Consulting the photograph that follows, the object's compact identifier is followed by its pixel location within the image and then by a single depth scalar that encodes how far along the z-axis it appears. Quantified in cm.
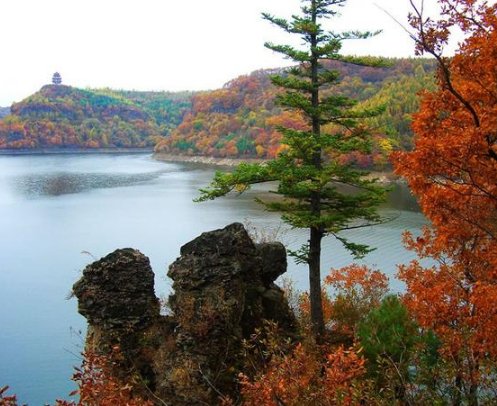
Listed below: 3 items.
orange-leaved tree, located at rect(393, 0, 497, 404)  734
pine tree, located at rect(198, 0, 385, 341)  1495
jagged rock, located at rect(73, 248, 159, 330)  1298
